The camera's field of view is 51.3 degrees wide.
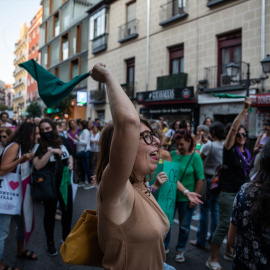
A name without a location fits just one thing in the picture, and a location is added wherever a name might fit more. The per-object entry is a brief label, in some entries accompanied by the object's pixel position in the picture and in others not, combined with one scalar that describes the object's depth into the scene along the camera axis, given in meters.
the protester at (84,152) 8.27
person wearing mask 3.65
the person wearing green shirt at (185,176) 3.63
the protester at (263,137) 5.99
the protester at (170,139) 7.68
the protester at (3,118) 8.30
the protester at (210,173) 4.04
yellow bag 1.49
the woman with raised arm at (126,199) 1.12
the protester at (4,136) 3.49
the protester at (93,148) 9.24
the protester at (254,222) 1.70
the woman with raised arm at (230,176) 3.35
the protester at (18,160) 3.18
